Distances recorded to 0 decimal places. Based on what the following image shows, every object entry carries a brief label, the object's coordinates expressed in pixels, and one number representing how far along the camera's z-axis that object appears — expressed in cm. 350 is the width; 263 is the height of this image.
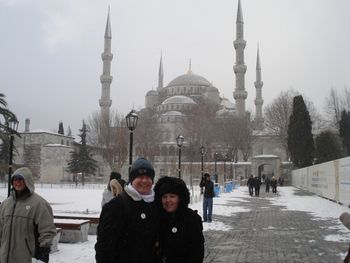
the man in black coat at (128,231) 278
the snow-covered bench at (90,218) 948
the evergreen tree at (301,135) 3994
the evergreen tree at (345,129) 3712
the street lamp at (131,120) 1072
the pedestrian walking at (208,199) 1214
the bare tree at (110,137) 4206
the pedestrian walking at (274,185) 2841
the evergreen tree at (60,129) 7231
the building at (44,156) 5222
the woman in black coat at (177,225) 294
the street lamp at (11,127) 1142
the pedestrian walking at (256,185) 2531
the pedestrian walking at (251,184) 2562
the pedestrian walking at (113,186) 631
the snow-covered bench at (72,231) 825
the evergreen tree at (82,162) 4831
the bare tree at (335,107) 4784
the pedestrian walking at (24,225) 394
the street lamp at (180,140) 1788
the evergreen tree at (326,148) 3653
